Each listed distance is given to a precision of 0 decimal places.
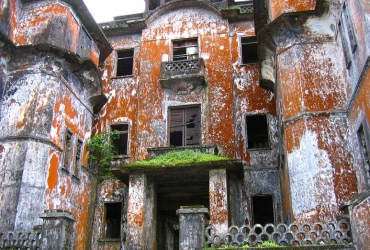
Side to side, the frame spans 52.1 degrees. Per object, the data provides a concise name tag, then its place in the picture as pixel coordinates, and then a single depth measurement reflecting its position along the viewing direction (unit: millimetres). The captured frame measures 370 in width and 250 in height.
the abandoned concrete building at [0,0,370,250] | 9508
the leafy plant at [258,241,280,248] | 7062
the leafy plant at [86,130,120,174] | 15953
